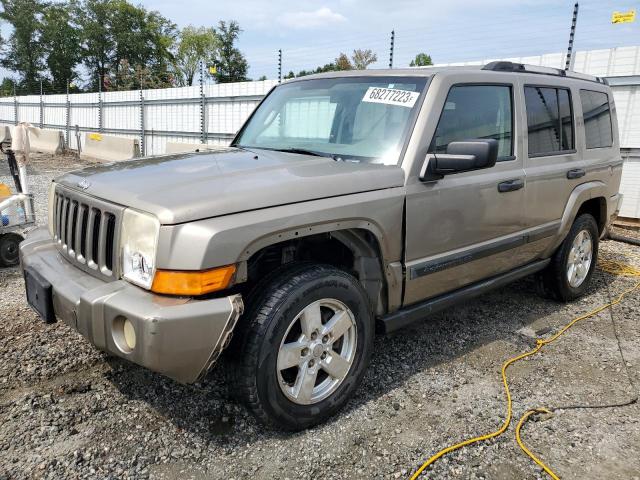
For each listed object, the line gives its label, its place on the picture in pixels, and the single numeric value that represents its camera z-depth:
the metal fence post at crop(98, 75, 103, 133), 19.52
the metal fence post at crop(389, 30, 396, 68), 9.33
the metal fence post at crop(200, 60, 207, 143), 13.88
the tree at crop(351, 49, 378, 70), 38.87
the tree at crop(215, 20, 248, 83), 60.31
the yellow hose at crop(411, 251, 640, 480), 2.49
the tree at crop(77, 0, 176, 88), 62.47
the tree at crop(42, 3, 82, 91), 60.06
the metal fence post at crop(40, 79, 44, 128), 25.40
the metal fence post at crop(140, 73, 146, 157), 16.73
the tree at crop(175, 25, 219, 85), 68.94
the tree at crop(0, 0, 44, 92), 58.53
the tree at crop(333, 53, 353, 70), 44.29
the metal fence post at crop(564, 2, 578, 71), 7.88
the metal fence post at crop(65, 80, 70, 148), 22.18
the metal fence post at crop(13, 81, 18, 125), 29.14
